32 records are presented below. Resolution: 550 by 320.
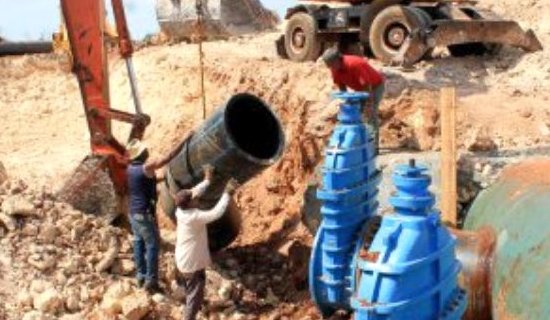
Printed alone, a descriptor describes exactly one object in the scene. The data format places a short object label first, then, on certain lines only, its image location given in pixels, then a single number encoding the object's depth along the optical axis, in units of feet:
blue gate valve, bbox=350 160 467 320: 11.67
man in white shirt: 21.34
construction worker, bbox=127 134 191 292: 22.94
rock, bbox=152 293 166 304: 22.63
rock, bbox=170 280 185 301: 23.39
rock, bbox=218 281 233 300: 23.82
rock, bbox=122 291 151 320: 21.49
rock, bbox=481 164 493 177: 23.07
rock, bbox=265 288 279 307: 23.91
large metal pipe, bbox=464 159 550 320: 11.84
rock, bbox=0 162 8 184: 25.66
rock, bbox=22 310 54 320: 20.89
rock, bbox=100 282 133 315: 21.67
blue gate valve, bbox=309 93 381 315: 16.03
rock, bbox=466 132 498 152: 25.64
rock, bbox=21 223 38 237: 23.59
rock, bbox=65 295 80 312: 21.70
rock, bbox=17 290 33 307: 21.52
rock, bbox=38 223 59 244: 23.63
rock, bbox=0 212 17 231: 23.49
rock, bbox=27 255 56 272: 22.62
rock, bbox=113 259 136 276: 23.88
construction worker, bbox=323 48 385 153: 24.11
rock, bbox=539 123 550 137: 29.24
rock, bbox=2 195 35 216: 23.71
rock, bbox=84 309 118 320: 21.35
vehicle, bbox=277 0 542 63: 38.81
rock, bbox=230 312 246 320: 22.79
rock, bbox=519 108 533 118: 30.81
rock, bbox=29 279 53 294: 21.90
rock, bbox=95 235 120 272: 23.47
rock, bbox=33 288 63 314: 21.36
